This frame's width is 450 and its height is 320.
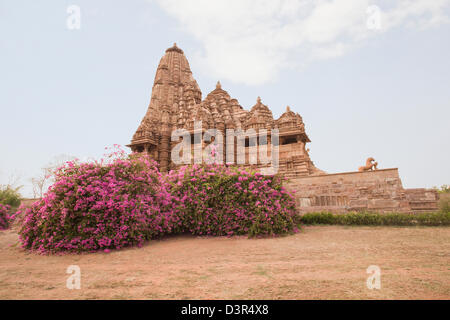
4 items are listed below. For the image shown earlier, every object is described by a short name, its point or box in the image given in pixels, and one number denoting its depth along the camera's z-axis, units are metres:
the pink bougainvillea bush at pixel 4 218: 11.01
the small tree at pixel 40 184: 23.75
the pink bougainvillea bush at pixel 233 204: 6.56
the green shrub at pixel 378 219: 7.20
